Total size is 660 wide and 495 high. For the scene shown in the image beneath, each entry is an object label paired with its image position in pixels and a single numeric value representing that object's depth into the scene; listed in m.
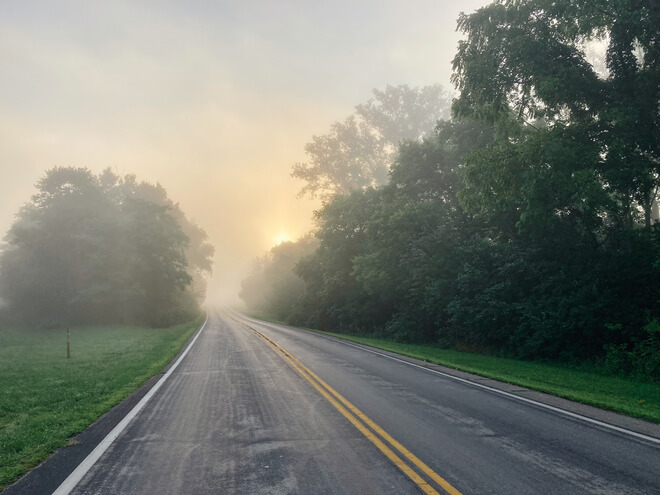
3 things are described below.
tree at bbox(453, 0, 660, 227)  13.59
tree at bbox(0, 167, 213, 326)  33.34
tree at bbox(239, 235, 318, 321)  46.78
